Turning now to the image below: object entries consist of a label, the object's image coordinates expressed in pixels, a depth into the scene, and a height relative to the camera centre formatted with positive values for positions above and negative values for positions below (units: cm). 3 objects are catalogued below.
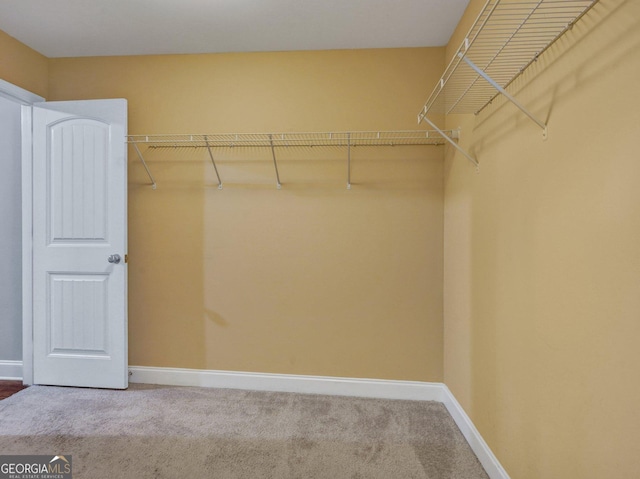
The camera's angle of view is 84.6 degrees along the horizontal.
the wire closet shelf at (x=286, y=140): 239 +70
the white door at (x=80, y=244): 247 -2
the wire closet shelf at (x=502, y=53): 109 +71
